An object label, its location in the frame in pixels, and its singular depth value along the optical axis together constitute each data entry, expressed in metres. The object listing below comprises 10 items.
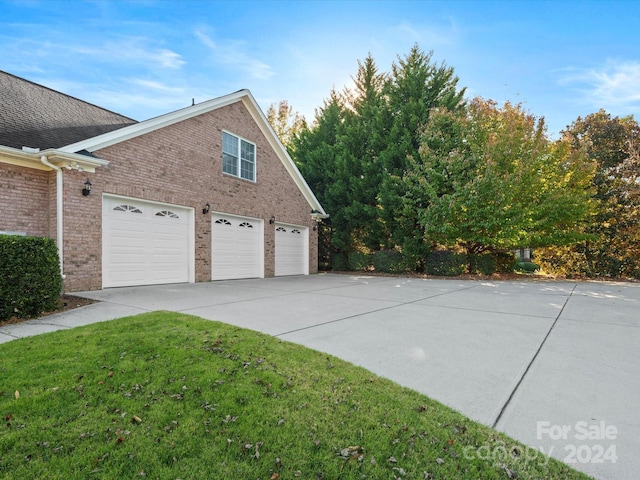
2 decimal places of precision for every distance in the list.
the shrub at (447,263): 13.30
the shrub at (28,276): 4.96
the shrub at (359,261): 15.62
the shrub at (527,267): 21.41
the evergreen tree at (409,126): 13.84
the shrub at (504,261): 14.39
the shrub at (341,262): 16.48
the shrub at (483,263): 13.53
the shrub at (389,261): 14.34
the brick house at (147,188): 7.42
